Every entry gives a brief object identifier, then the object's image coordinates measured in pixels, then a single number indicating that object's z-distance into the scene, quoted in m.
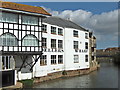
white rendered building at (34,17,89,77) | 30.31
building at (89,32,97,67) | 47.46
